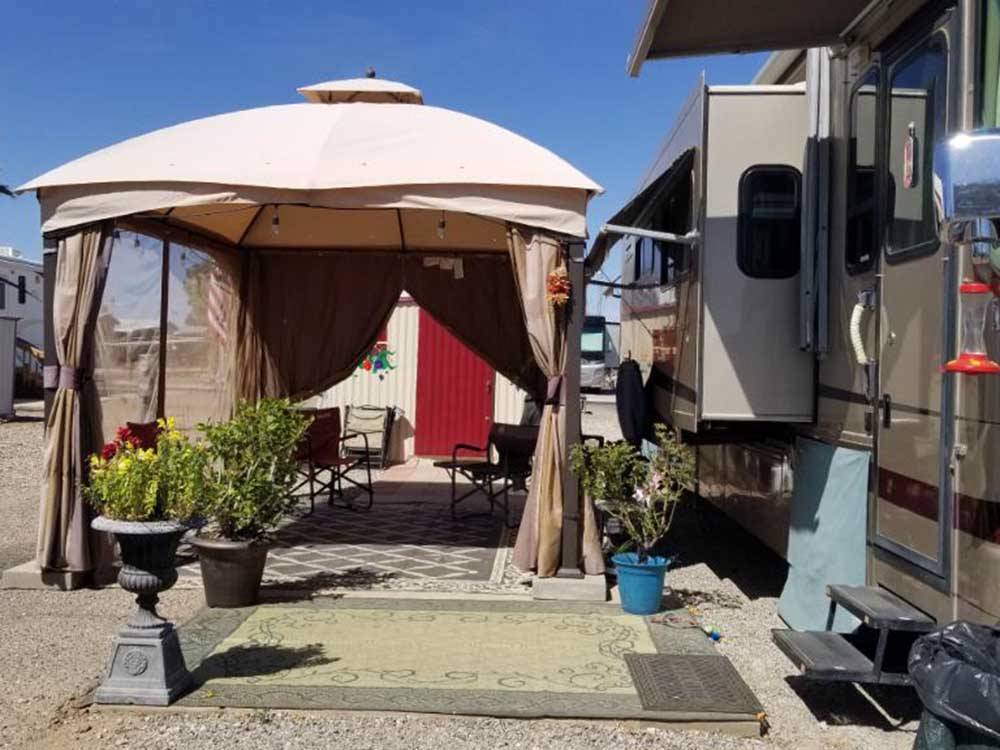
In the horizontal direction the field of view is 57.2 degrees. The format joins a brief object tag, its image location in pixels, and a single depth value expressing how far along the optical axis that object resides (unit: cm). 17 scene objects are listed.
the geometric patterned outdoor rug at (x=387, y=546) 607
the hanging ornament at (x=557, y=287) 534
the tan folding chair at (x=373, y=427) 1077
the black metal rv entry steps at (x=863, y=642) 349
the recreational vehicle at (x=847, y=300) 319
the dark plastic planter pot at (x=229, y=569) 503
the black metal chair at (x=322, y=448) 777
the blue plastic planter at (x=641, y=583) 507
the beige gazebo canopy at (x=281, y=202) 534
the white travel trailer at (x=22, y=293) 2302
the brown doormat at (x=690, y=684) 376
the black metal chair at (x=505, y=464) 735
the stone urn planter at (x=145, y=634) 371
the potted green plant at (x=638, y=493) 511
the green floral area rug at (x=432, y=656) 379
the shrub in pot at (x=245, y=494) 504
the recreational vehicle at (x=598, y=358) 2516
